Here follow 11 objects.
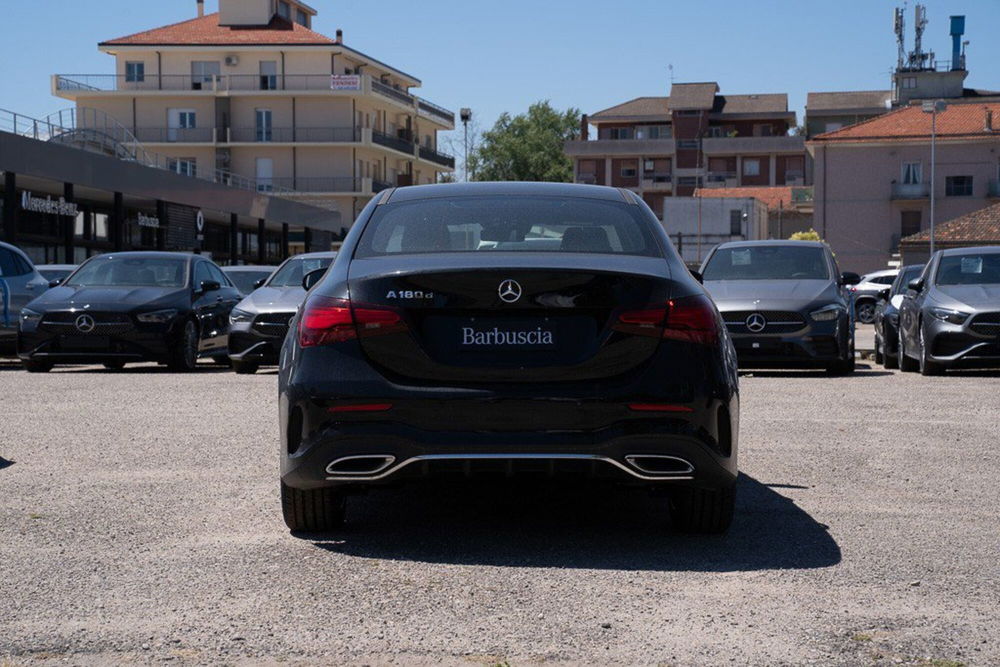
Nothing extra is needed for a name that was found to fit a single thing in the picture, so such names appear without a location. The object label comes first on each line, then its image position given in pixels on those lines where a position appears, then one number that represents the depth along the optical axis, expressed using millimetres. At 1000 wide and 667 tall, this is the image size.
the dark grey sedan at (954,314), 16984
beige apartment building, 91625
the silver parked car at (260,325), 17922
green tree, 137625
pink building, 83625
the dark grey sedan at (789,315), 17234
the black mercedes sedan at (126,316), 18172
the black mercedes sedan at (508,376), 5754
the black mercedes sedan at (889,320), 20047
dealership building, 35312
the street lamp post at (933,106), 58750
